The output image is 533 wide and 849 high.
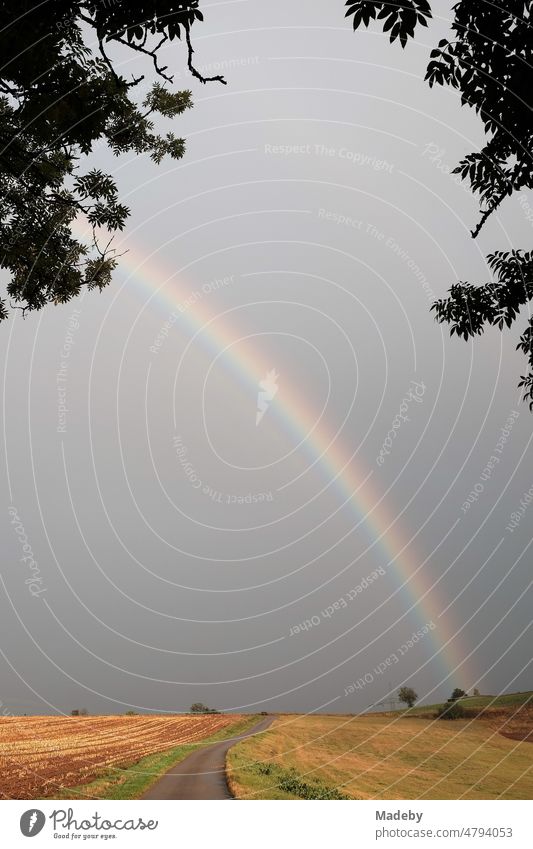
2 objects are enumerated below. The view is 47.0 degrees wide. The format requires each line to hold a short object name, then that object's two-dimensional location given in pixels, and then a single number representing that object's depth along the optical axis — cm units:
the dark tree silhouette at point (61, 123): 630
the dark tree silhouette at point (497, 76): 747
